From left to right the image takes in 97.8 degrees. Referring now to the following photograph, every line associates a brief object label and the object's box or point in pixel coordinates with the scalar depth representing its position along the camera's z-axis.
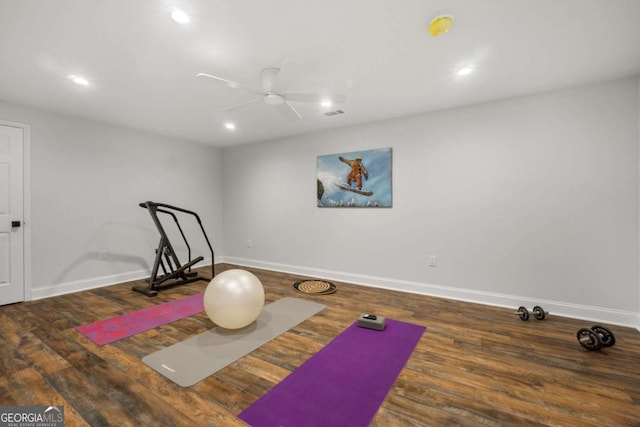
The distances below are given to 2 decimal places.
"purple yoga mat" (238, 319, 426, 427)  1.57
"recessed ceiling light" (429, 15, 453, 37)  1.88
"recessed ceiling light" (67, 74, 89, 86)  2.73
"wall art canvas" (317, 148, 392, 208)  4.13
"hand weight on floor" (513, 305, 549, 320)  2.88
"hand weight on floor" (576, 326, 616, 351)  2.24
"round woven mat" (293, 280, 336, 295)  3.90
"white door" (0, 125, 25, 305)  3.38
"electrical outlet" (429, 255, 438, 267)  3.76
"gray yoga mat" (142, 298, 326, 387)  1.99
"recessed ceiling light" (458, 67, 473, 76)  2.58
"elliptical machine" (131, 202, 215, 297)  3.88
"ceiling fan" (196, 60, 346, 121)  2.58
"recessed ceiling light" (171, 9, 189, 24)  1.84
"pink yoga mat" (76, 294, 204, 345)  2.55
